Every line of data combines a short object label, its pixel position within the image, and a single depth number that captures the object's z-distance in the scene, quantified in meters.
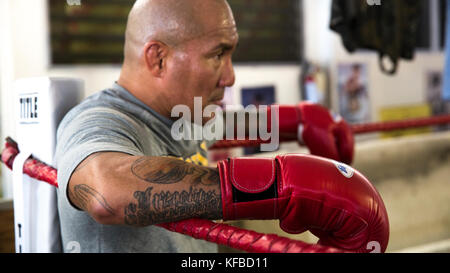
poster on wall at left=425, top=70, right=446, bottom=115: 3.77
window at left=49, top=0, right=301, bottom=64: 2.50
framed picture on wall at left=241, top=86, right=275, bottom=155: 3.04
